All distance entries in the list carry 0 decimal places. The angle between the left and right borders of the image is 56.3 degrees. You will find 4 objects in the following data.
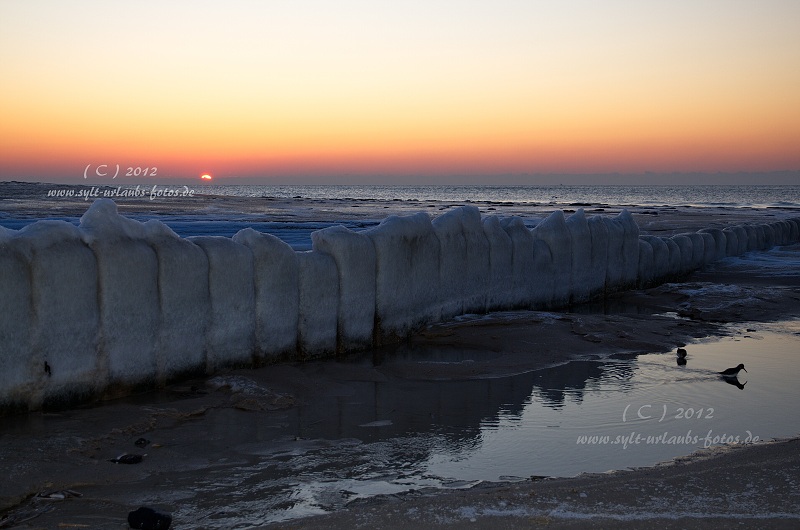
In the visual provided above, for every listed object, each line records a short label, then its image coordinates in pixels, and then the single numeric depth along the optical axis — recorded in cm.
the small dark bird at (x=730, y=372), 618
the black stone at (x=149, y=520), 326
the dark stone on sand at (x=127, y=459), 412
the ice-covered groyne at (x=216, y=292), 481
